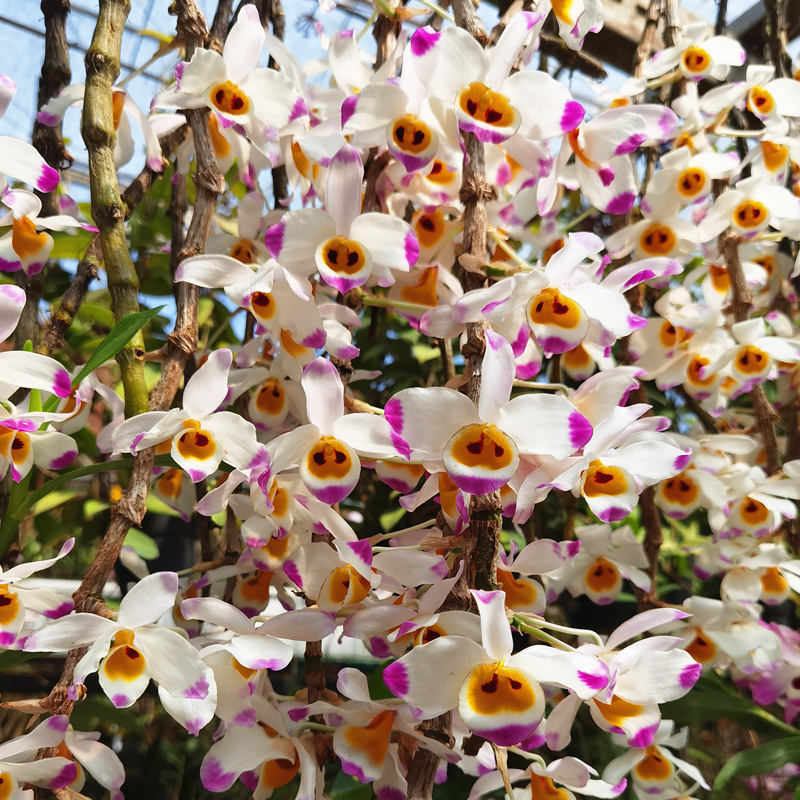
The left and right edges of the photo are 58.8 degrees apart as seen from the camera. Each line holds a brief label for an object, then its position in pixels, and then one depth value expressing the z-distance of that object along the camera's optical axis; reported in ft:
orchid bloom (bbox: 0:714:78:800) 1.59
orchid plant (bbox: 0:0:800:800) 1.60
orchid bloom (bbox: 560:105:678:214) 2.05
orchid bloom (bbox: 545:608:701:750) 1.68
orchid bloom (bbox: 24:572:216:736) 1.59
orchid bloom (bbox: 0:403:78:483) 1.82
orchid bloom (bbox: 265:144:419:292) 1.88
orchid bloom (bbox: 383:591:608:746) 1.37
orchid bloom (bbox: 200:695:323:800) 1.83
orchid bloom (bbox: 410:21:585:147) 1.78
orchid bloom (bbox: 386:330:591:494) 1.47
